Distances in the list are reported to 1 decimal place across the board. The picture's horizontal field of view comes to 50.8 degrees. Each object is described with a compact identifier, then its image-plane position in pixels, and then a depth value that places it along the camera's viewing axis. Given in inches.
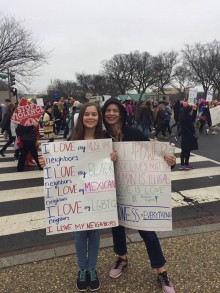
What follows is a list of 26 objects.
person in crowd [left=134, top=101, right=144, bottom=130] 362.9
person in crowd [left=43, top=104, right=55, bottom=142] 326.7
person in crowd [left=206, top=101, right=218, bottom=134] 440.0
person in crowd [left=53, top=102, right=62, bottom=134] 468.2
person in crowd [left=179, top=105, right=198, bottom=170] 229.3
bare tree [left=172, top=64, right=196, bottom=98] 1970.0
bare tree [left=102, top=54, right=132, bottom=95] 2266.6
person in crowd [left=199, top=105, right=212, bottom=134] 450.5
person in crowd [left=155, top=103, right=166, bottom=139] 402.3
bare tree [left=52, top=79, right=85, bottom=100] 2564.9
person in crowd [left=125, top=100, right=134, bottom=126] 521.9
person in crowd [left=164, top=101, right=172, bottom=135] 436.5
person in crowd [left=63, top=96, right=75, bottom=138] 385.0
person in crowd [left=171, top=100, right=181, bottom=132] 487.0
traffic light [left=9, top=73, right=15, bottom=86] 671.3
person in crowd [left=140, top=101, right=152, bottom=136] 358.8
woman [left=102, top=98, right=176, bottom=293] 86.0
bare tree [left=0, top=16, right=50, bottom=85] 719.7
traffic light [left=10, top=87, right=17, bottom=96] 712.8
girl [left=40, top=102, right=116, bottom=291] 85.9
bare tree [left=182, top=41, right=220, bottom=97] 1708.2
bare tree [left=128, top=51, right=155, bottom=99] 2200.7
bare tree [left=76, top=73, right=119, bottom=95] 2393.2
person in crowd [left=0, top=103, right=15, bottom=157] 305.2
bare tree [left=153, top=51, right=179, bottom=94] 2155.6
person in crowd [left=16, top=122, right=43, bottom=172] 230.2
